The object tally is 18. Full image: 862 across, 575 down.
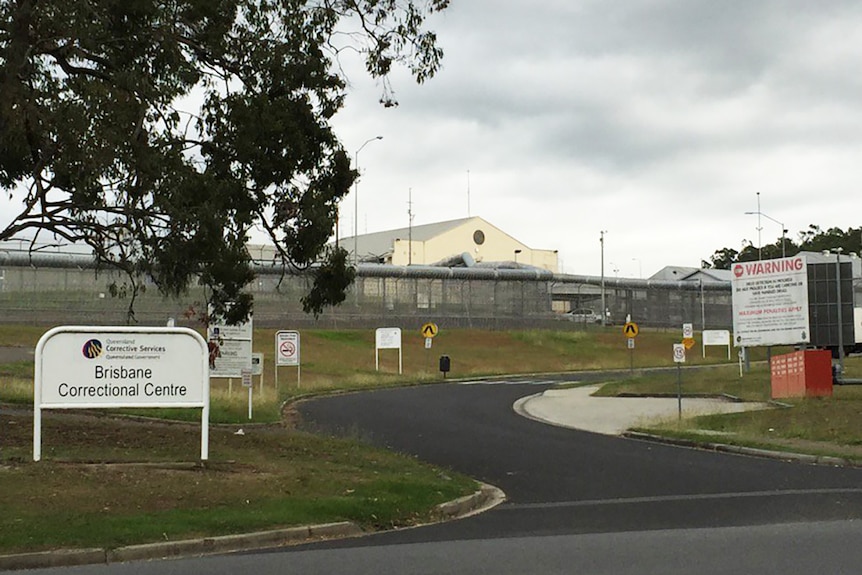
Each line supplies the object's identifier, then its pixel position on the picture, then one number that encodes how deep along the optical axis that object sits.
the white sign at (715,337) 56.56
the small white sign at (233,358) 24.11
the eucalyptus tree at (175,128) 16.12
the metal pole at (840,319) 35.78
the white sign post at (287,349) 31.14
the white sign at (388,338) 50.16
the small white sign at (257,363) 24.60
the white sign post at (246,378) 24.11
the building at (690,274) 110.25
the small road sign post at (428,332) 50.16
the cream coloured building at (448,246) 112.44
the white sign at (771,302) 36.66
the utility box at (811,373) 28.02
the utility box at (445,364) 48.81
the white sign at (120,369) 13.88
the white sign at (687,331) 46.39
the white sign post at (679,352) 25.19
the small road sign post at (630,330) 42.56
